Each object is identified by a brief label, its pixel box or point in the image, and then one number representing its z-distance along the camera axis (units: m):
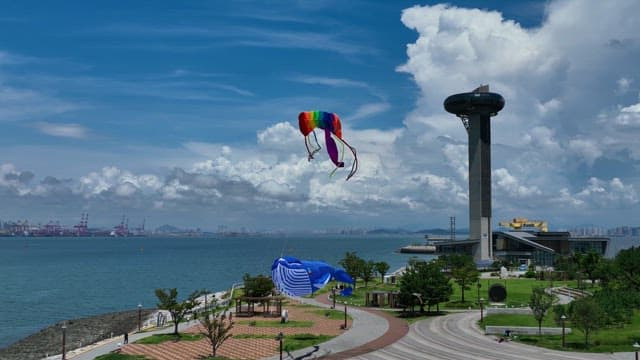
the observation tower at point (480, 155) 145.25
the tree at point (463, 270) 77.06
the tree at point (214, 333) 43.06
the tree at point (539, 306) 50.55
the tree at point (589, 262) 91.12
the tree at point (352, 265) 97.06
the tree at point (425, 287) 65.12
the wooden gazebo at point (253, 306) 66.12
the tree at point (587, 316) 44.84
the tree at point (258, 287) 68.75
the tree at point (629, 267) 69.16
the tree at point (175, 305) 53.28
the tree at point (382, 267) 102.44
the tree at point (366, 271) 97.62
